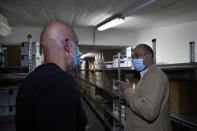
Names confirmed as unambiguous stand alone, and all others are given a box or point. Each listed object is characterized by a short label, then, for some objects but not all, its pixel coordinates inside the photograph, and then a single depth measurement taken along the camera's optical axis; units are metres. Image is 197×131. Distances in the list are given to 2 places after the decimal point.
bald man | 0.52
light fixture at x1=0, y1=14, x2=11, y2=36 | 2.08
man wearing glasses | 1.21
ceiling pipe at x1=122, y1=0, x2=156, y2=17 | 1.96
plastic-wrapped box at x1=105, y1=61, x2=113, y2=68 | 3.02
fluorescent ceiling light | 2.50
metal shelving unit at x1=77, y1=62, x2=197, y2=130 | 1.20
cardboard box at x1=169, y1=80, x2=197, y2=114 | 1.43
